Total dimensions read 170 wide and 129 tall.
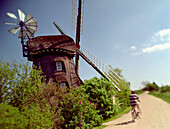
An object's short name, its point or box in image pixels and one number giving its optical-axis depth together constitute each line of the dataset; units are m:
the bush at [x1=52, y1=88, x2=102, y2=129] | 7.76
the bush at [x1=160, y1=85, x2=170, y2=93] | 25.40
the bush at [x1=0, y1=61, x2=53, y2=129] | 4.90
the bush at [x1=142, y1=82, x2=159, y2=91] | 35.88
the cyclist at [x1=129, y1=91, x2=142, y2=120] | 8.37
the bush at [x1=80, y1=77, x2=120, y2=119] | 10.56
